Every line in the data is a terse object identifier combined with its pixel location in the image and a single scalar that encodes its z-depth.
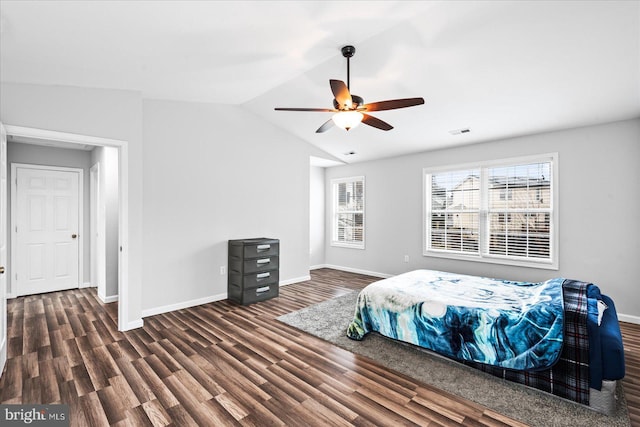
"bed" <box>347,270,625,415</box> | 2.01
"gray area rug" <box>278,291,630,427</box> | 1.93
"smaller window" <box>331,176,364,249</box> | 6.49
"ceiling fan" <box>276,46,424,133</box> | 2.46
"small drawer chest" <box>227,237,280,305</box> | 4.28
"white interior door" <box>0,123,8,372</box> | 2.40
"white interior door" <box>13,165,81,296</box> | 4.66
